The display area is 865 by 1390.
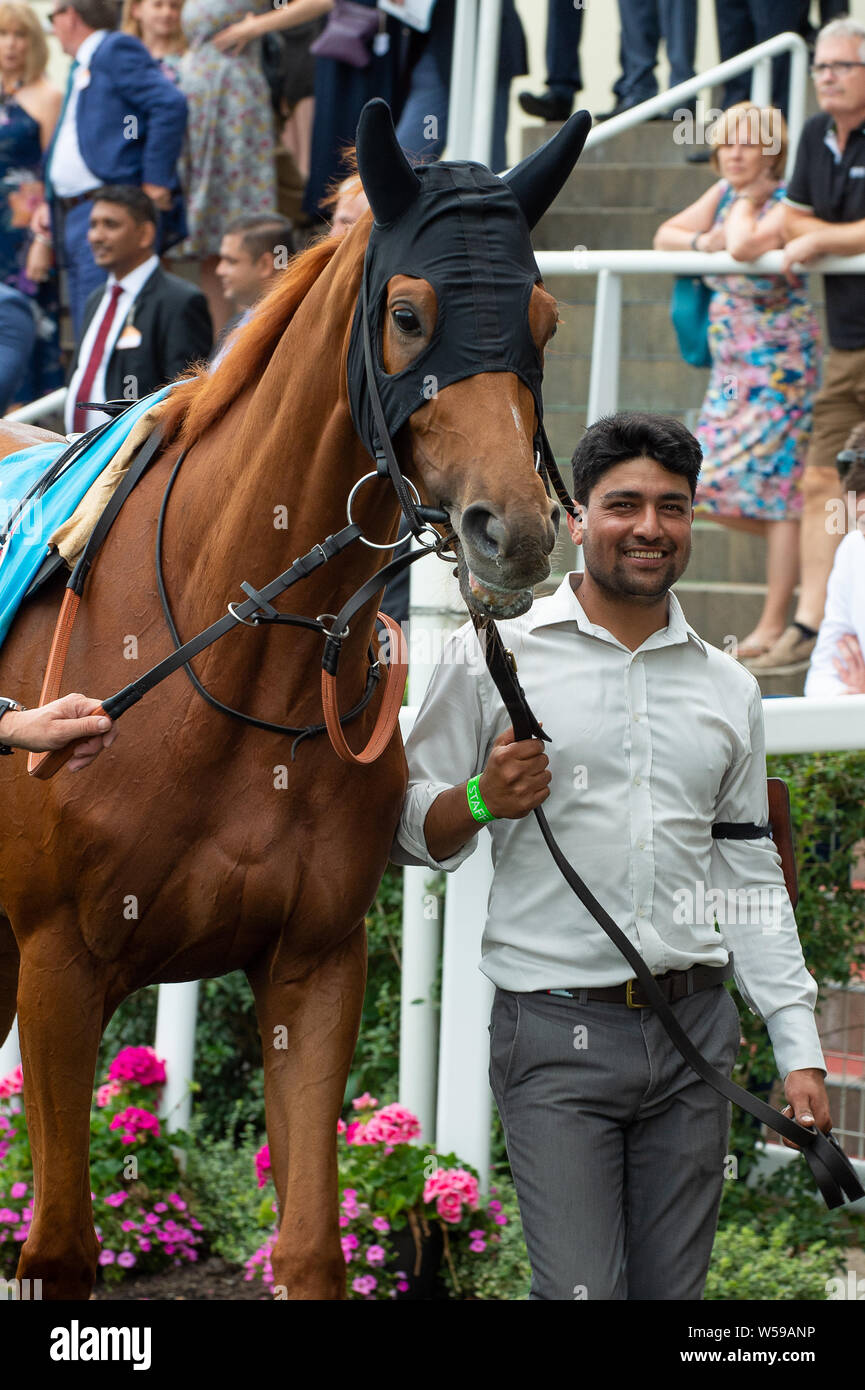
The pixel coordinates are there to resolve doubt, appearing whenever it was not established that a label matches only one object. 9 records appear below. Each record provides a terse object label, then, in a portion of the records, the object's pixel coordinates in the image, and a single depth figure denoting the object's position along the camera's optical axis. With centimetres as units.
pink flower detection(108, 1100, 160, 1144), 466
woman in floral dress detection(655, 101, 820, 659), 608
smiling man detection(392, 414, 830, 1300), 290
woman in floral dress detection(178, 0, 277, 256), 805
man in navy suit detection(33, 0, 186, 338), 758
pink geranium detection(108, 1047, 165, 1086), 477
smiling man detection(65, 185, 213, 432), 646
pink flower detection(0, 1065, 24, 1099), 473
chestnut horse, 288
